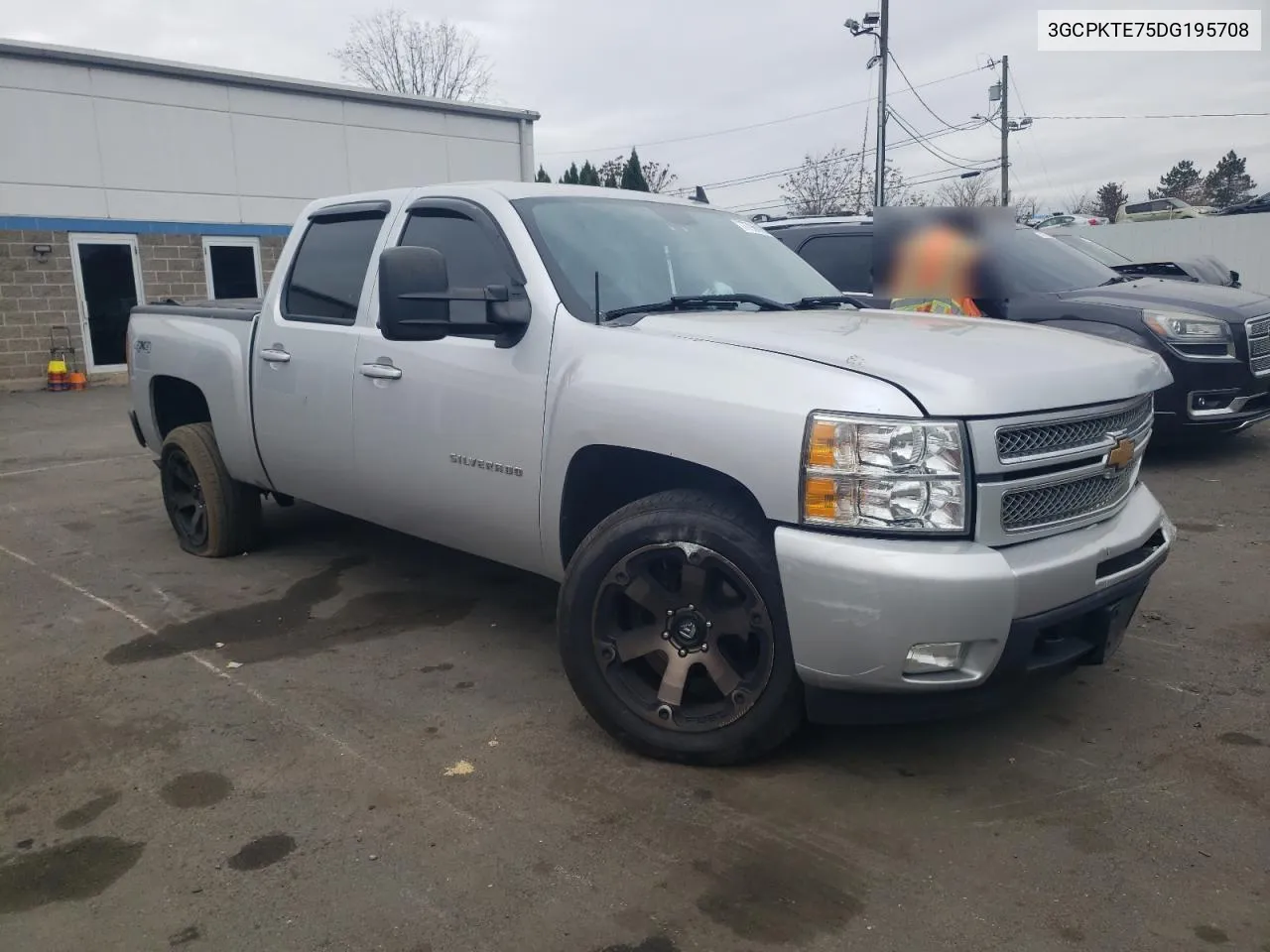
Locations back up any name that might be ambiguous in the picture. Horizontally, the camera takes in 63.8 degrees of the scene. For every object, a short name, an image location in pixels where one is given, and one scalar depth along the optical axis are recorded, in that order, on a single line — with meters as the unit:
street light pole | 25.06
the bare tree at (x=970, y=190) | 31.25
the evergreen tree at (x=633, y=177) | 24.93
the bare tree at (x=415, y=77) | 48.09
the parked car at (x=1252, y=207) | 20.28
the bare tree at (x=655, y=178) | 42.50
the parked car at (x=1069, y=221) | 25.25
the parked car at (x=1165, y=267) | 9.22
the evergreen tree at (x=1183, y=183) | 62.79
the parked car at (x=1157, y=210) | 27.37
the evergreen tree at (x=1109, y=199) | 57.59
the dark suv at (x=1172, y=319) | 7.13
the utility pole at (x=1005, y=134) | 34.03
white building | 15.61
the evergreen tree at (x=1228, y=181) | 55.00
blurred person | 7.37
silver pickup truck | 2.74
